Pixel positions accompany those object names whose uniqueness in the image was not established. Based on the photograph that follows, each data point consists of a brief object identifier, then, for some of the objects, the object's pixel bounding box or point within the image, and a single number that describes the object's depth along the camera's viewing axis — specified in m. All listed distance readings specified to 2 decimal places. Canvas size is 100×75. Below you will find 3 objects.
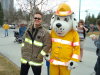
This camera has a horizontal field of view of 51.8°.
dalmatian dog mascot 1.95
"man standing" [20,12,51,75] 1.94
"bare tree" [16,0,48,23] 3.95
